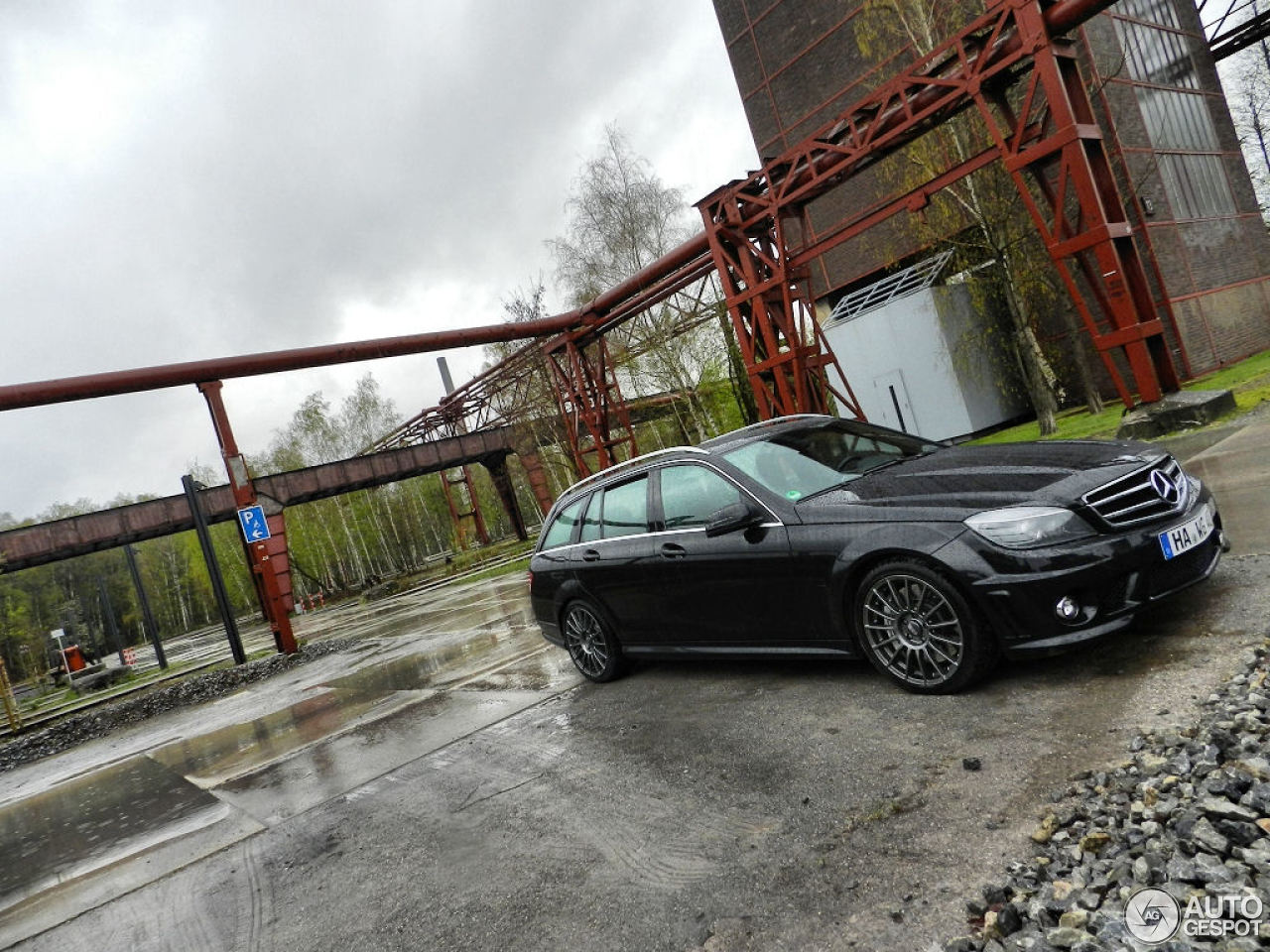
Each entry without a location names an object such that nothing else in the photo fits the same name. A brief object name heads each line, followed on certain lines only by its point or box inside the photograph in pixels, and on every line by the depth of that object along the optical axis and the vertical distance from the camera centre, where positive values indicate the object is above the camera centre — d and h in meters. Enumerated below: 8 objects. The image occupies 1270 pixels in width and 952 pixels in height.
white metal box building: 17.19 +0.89
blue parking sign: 14.09 +1.44
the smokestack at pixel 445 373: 82.50 +18.39
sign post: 14.32 +1.52
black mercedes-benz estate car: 3.38 -0.69
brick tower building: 15.61 +4.79
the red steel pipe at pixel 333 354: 13.73 +4.59
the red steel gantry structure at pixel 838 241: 8.85 +3.57
